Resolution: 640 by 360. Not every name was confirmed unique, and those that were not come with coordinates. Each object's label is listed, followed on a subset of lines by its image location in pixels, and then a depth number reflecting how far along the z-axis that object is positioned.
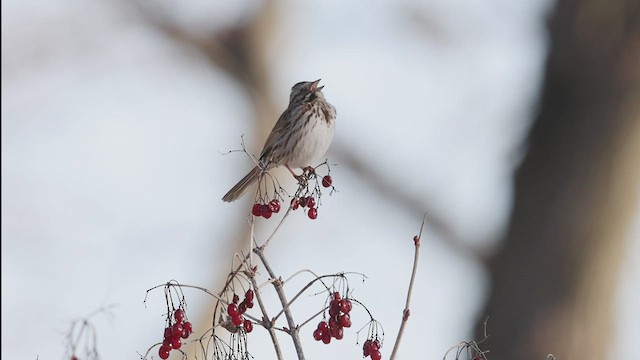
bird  10.62
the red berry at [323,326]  6.52
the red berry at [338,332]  6.16
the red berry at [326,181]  7.30
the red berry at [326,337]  6.45
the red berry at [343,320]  6.14
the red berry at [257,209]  6.80
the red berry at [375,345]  6.41
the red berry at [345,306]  6.09
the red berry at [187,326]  6.20
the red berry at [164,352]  6.05
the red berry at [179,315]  6.24
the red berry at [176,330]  6.12
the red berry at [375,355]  6.36
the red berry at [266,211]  6.81
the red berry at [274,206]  7.01
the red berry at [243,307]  5.93
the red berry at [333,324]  6.15
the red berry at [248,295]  5.97
